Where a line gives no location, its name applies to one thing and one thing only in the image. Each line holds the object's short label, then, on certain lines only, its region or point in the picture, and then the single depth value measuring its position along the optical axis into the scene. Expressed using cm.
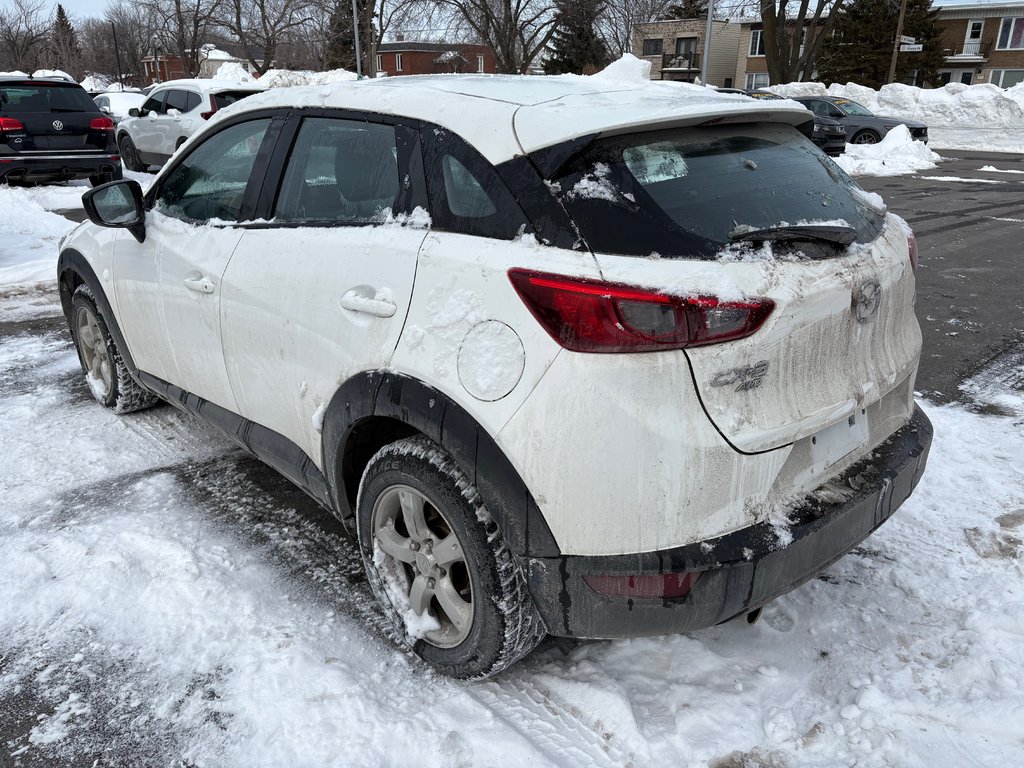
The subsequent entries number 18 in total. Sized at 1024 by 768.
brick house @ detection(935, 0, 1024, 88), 4894
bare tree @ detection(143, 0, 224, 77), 4672
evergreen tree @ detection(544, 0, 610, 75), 4356
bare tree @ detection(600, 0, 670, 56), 4072
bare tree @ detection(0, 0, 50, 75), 5151
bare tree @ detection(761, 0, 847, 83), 3791
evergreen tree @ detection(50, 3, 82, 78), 5606
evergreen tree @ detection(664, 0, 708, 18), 5791
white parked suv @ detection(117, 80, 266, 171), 1424
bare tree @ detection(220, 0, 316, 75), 4694
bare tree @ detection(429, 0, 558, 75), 3938
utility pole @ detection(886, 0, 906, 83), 3391
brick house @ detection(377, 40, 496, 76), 4894
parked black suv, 1147
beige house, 5866
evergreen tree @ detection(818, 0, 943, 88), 4422
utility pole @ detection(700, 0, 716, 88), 2406
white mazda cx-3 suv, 191
